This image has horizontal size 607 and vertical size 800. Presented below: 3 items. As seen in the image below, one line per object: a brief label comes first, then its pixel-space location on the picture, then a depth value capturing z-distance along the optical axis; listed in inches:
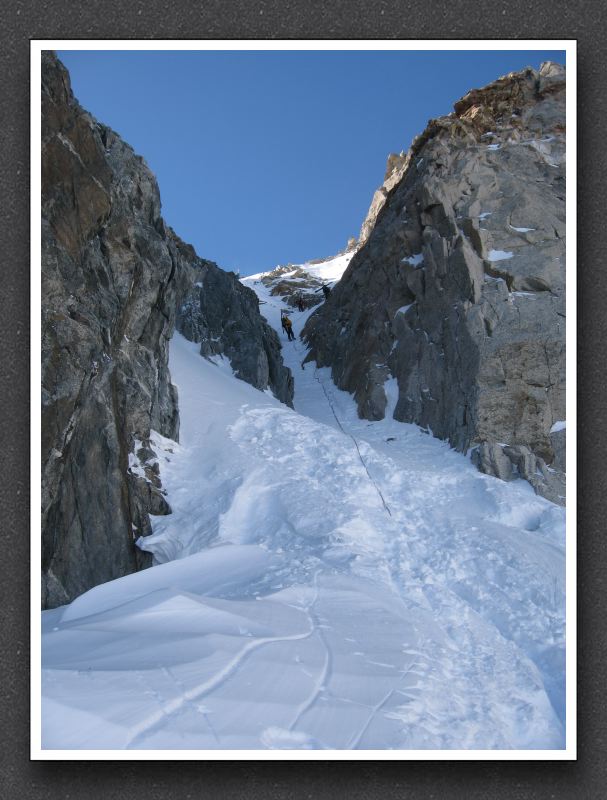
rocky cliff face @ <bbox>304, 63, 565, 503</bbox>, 576.4
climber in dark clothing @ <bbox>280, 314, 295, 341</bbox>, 1391.5
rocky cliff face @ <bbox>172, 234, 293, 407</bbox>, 897.5
